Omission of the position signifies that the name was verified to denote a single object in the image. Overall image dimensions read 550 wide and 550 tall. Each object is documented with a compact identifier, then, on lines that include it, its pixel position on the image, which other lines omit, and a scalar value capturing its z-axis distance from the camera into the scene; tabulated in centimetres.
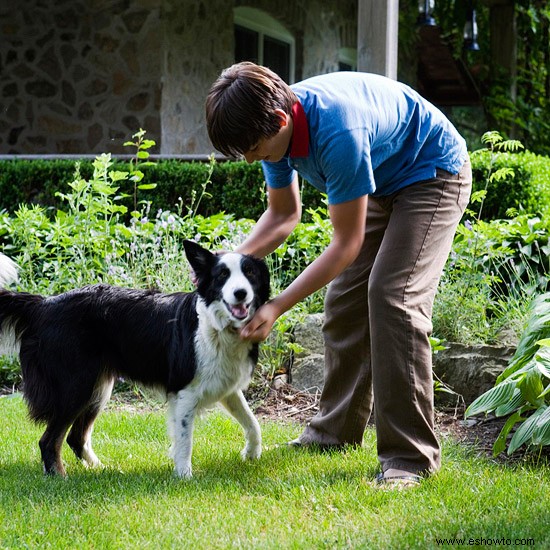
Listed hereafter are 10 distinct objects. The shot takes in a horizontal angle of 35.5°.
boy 333
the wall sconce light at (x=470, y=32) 1330
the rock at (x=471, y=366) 506
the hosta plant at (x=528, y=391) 387
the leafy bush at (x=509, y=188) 762
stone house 1112
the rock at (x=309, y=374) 560
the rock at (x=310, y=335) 577
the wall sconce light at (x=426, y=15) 1245
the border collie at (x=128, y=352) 408
